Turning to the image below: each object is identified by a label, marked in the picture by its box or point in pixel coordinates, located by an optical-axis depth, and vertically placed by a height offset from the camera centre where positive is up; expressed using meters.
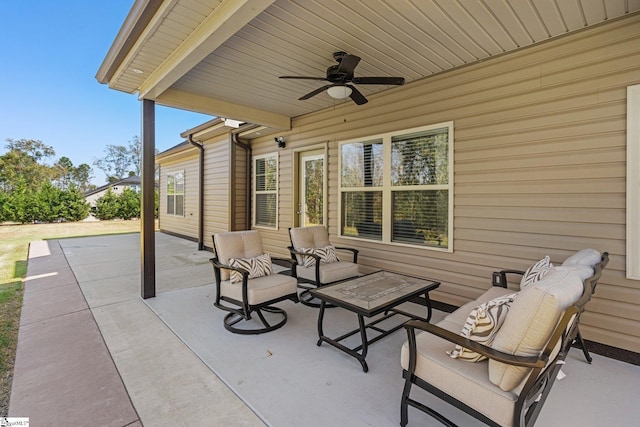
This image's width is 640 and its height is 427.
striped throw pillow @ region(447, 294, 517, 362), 1.53 -0.64
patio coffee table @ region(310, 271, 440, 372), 2.41 -0.85
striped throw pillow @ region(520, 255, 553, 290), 2.52 -0.59
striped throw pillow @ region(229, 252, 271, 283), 3.24 -0.73
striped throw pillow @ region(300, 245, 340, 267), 4.00 -0.73
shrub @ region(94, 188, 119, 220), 15.73 -0.11
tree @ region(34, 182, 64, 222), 13.55 -0.01
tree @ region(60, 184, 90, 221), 14.28 -0.05
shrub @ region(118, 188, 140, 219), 16.31 -0.04
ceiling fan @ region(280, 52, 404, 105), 2.95 +1.39
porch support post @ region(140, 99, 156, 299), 4.08 +0.06
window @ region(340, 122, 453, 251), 3.76 +0.27
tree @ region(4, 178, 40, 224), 12.88 -0.11
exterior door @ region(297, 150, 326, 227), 5.62 +0.35
